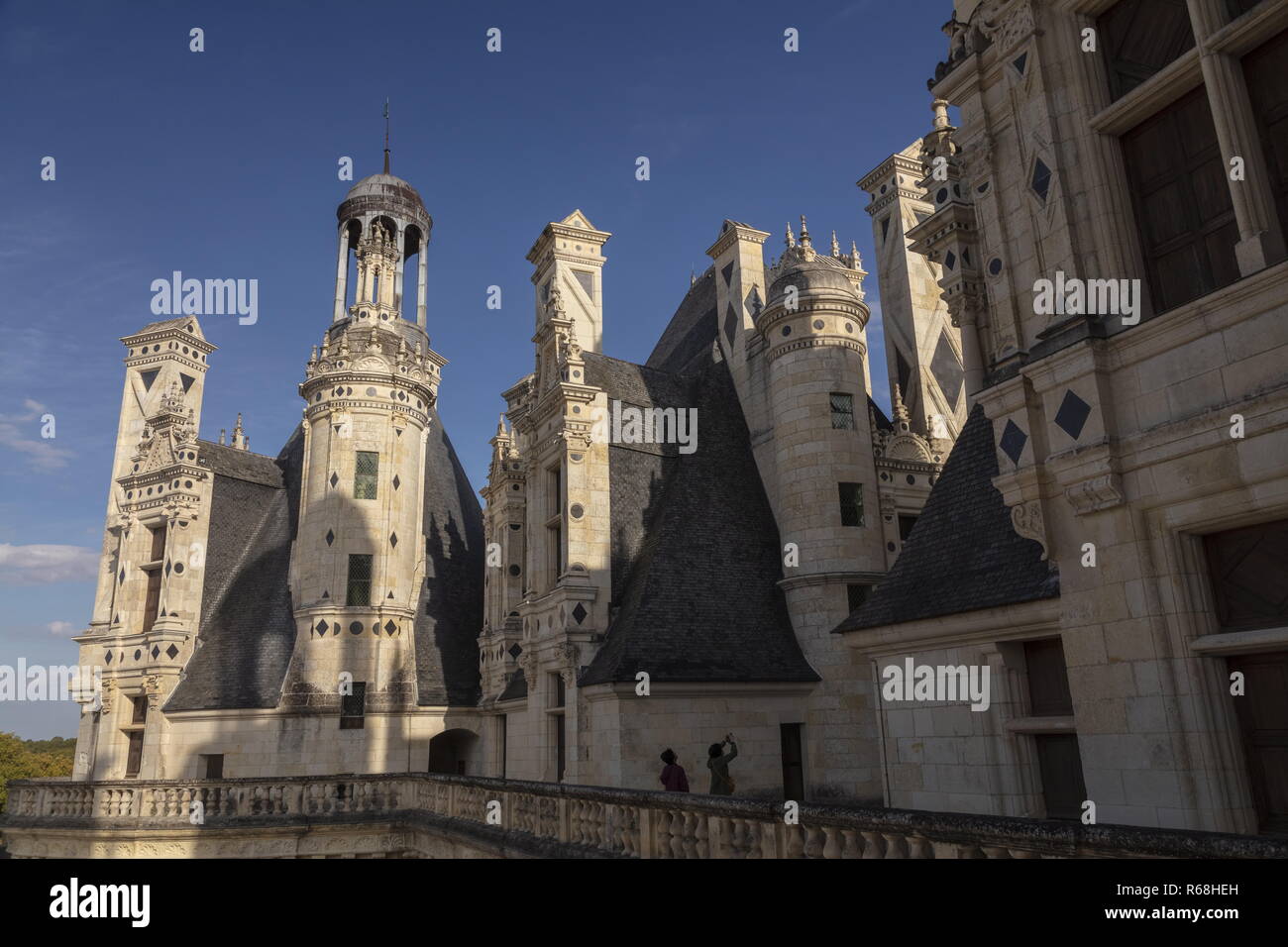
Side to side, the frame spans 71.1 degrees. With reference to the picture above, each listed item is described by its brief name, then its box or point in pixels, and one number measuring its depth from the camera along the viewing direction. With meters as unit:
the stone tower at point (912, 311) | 28.11
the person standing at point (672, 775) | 13.01
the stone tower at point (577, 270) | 29.52
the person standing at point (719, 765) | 14.03
